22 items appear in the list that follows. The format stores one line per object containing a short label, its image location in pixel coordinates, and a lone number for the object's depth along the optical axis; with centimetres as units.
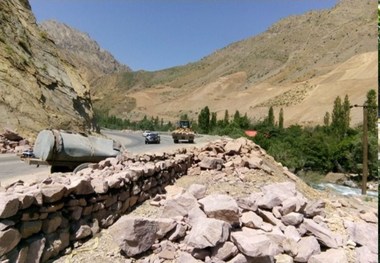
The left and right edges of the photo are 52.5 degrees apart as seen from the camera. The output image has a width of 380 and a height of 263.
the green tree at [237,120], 6290
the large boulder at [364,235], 643
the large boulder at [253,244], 509
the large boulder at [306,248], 565
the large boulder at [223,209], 592
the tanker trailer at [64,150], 1068
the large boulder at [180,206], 640
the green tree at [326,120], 6626
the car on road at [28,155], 1152
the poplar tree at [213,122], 6665
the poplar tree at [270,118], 6819
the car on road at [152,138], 3662
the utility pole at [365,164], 2244
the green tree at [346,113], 5531
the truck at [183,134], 3497
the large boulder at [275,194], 702
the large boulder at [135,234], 543
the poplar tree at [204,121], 6600
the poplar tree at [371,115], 4512
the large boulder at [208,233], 520
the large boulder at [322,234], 605
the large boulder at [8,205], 424
